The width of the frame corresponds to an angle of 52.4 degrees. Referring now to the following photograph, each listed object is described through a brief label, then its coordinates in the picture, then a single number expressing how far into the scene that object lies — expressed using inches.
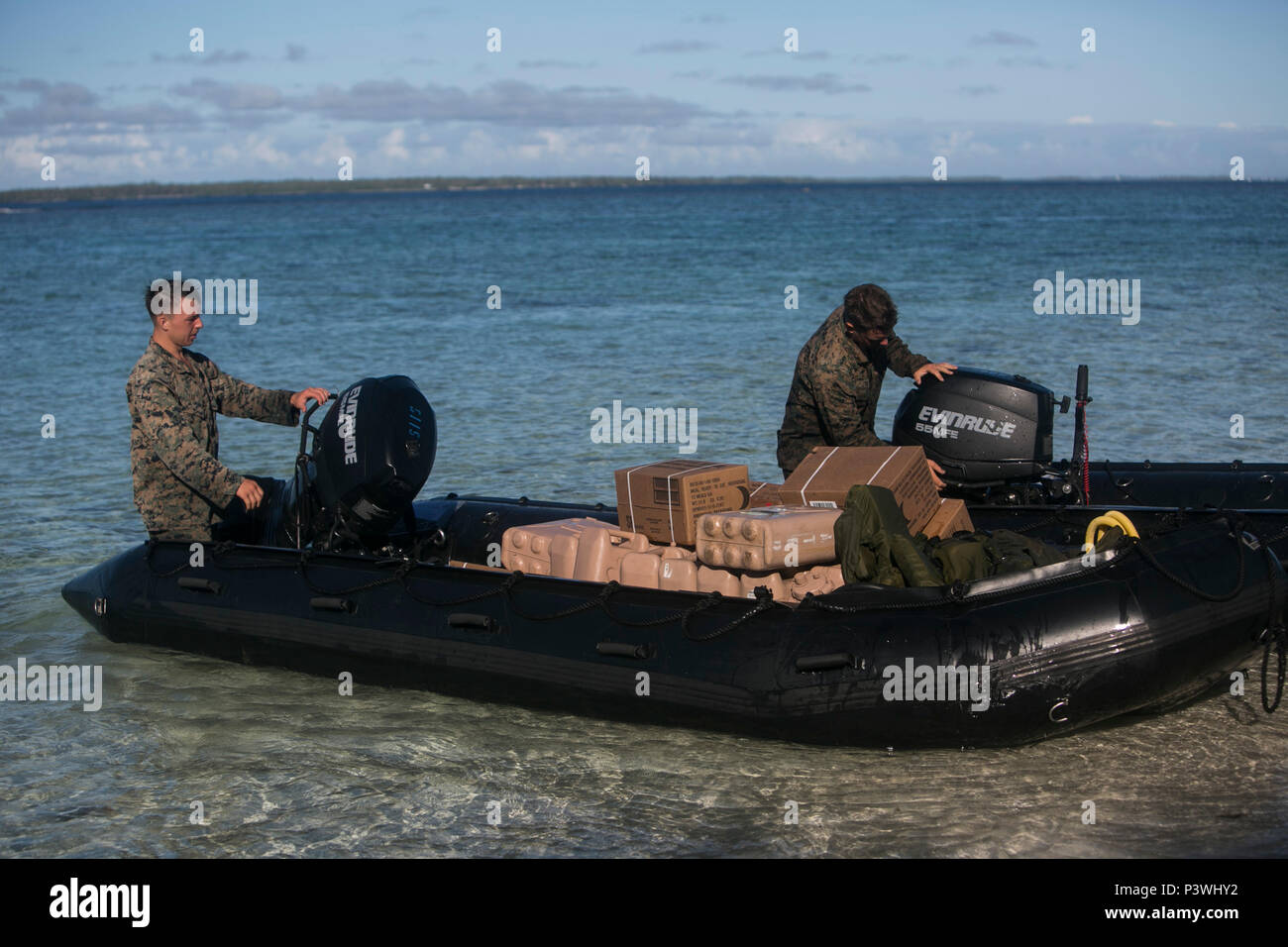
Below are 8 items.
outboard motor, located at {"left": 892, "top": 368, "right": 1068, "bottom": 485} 250.5
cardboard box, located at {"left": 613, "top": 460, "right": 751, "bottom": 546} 209.2
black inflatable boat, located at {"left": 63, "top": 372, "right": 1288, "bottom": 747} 182.2
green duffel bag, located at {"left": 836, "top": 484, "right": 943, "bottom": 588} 195.3
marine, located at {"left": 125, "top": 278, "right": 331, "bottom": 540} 230.4
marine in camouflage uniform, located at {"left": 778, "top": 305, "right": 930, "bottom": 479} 243.9
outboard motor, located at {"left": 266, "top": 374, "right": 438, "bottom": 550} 229.3
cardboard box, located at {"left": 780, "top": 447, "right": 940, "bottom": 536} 209.8
